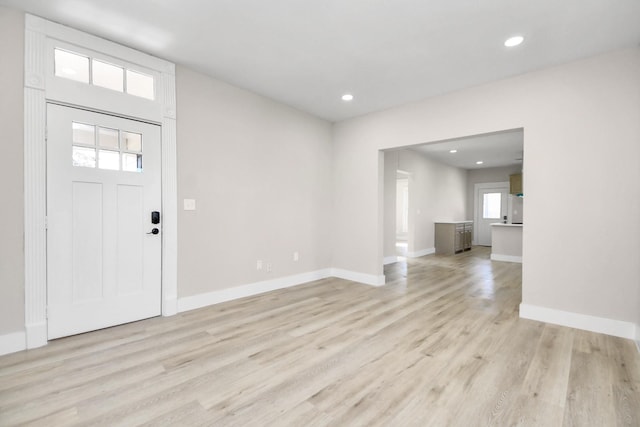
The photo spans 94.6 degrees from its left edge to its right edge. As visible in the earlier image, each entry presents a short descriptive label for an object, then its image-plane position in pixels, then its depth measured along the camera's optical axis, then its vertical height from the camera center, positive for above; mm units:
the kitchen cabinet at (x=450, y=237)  8180 -758
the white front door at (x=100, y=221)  2662 -104
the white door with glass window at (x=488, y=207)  10031 +121
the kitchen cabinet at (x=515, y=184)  8312 +768
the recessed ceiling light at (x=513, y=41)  2715 +1588
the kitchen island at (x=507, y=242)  7043 -778
